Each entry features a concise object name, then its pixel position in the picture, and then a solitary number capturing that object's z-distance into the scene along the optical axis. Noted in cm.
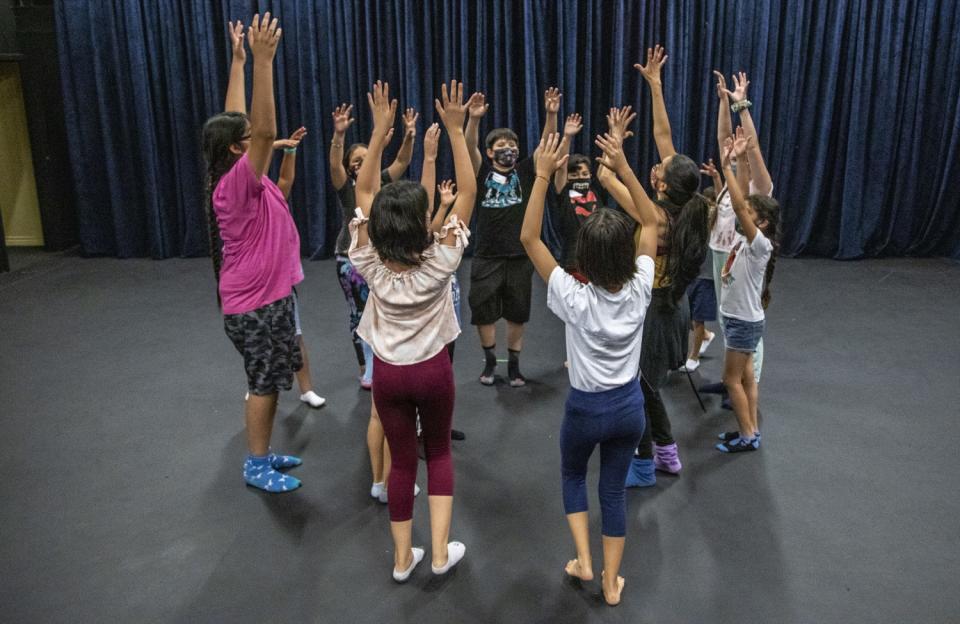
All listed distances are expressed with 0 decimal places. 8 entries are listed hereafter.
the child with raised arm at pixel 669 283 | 271
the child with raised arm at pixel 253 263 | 259
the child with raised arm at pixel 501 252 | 374
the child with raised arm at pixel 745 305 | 308
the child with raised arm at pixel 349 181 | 329
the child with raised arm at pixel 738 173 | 301
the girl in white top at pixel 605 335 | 212
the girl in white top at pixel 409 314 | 221
